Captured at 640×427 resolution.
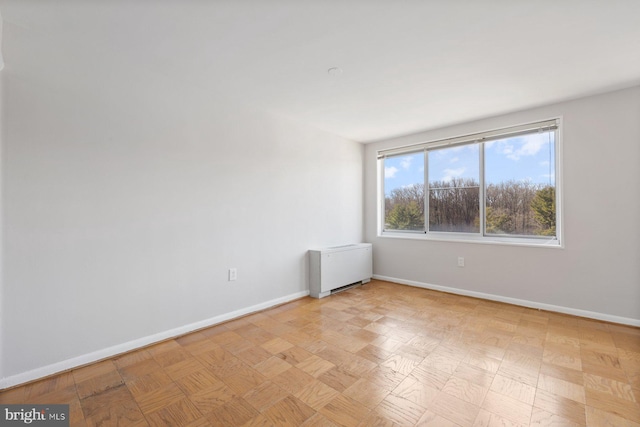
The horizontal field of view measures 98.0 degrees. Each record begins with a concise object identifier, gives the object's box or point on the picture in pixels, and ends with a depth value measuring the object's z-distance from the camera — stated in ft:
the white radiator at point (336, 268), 11.56
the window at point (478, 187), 10.32
